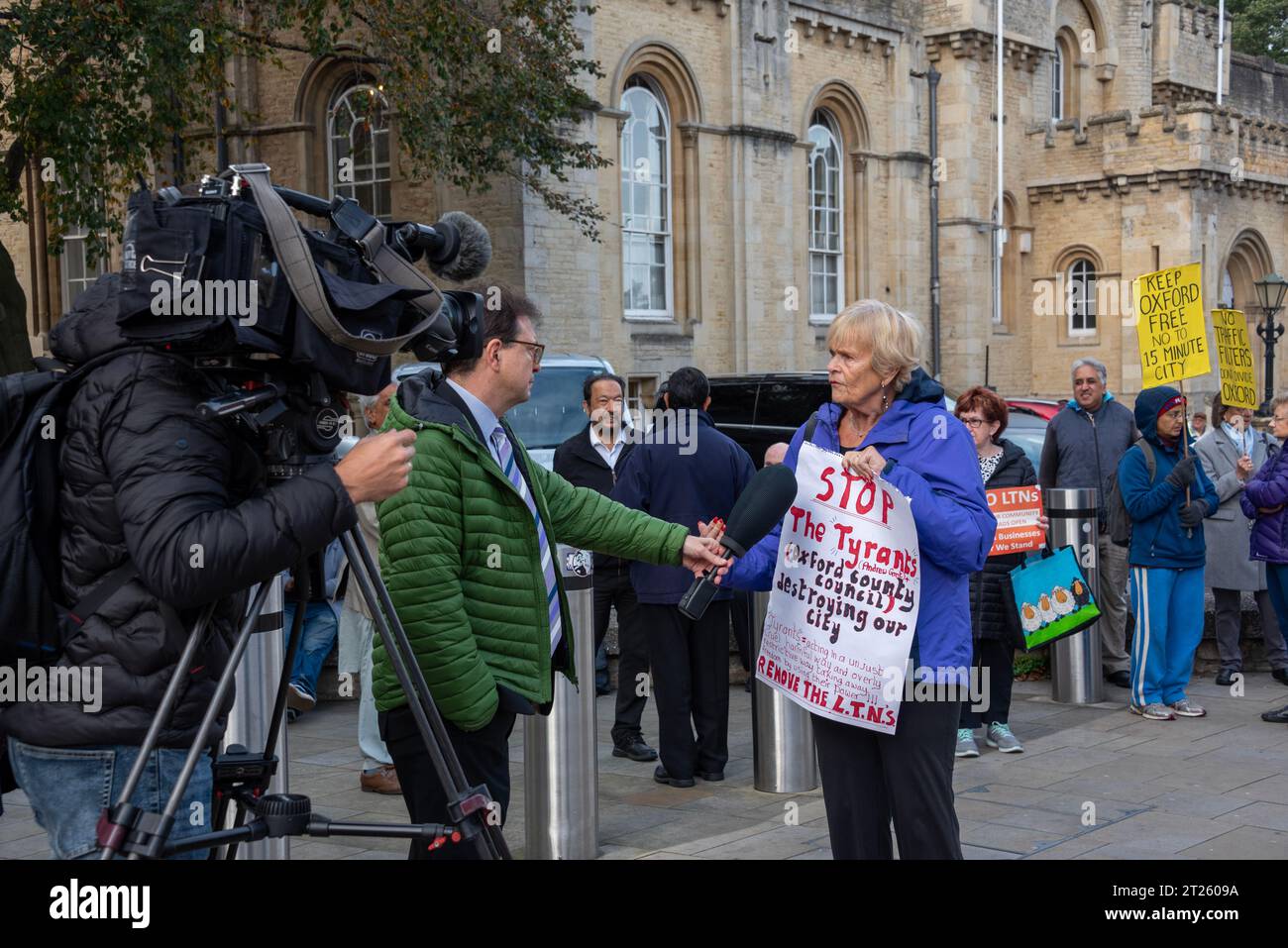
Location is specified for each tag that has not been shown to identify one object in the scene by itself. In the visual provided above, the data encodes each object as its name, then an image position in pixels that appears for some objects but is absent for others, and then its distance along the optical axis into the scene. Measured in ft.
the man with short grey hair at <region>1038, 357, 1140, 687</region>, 34.60
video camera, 9.59
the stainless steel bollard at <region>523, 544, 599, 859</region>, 20.21
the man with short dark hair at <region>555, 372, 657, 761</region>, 27.66
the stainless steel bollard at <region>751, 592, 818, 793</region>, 24.52
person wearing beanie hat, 29.81
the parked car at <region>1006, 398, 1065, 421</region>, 64.39
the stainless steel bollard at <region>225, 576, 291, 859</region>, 17.49
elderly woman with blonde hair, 14.08
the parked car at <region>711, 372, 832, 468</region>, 52.29
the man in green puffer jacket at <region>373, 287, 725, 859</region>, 13.24
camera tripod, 9.36
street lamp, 86.58
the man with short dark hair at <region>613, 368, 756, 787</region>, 25.50
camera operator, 9.55
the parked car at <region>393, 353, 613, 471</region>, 46.80
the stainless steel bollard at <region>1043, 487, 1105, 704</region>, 32.19
